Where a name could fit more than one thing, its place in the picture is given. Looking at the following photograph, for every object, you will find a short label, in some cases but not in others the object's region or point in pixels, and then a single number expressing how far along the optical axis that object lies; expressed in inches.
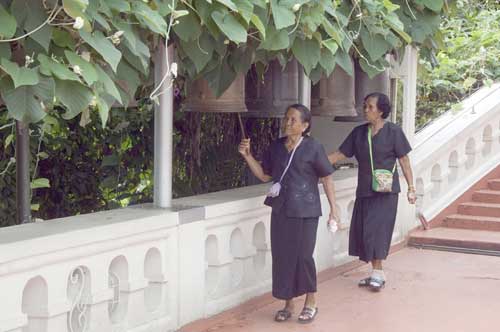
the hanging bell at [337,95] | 256.8
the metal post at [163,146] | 199.3
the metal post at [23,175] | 181.6
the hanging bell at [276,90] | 243.9
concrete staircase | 312.8
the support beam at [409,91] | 318.3
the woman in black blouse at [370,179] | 251.6
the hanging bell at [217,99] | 212.1
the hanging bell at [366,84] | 279.9
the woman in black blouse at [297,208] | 210.1
